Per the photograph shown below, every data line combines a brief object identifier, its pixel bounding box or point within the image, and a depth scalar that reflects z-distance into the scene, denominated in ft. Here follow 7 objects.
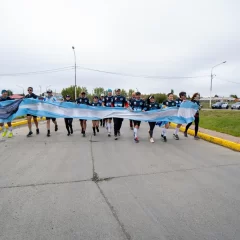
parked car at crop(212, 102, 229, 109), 144.97
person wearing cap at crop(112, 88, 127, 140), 28.75
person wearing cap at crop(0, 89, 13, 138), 27.08
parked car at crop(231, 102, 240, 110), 130.94
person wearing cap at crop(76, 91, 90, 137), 29.17
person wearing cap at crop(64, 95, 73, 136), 28.91
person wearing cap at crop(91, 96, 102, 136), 30.94
